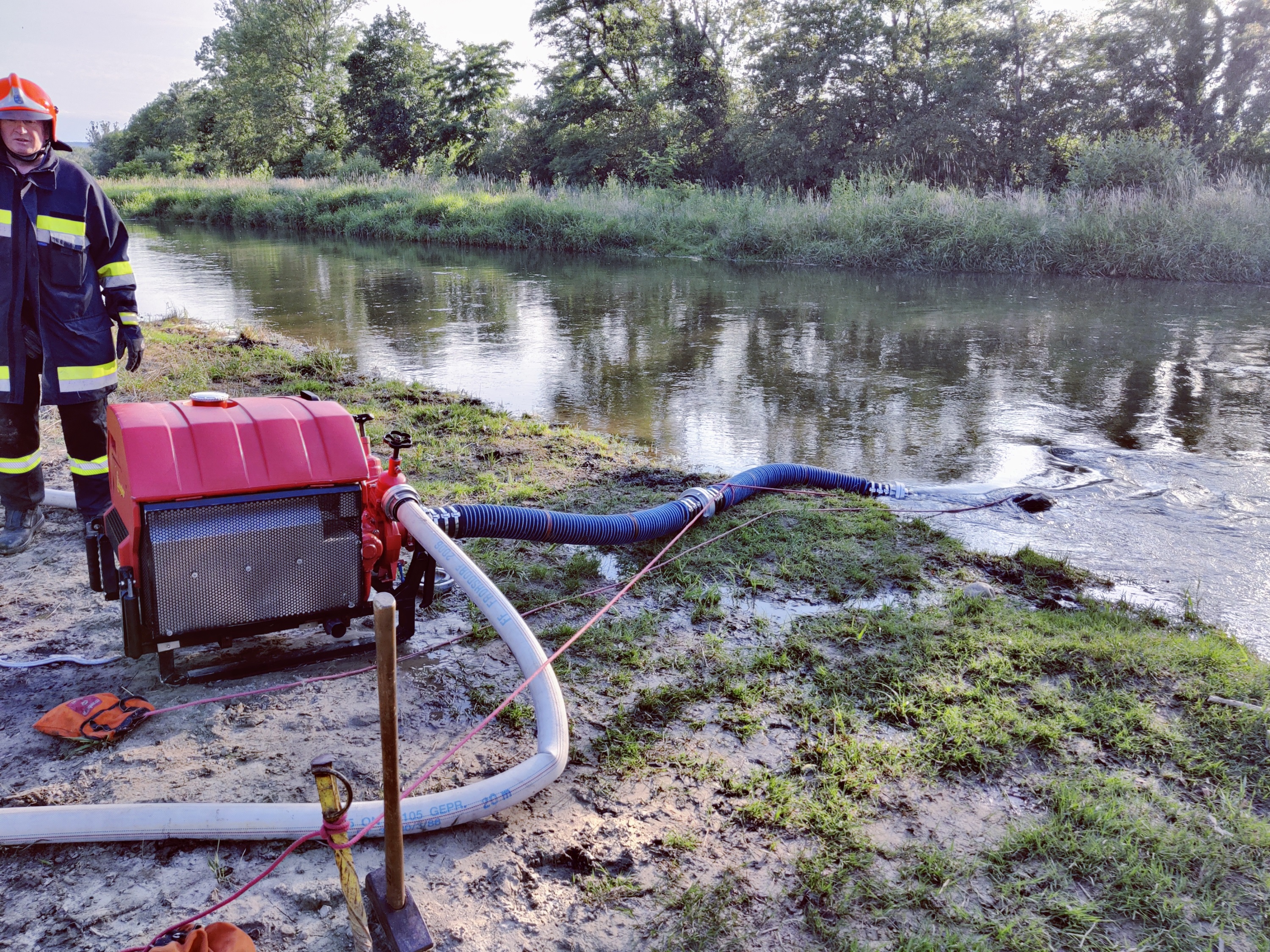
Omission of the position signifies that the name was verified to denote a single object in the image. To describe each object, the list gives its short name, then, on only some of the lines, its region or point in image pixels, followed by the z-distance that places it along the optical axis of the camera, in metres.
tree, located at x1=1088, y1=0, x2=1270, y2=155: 21.78
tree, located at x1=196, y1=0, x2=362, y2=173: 45.97
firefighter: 3.40
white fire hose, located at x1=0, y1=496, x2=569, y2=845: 2.07
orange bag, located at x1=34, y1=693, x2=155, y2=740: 2.51
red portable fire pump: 2.53
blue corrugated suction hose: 3.51
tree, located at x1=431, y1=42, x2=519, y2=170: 36.25
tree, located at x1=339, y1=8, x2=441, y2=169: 39.22
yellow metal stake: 1.60
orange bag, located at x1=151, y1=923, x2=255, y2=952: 1.67
